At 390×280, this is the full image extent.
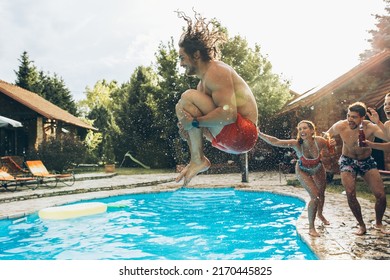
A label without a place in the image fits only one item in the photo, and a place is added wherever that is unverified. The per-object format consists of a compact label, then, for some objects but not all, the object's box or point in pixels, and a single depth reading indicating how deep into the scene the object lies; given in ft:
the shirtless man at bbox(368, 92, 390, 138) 13.32
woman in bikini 16.98
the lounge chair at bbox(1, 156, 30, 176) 39.19
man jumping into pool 7.54
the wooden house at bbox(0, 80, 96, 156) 55.36
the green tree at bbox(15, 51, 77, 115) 80.94
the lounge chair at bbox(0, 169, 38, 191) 33.78
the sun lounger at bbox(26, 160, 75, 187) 37.58
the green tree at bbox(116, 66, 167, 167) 67.77
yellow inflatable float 24.99
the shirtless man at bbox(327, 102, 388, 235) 16.14
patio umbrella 35.58
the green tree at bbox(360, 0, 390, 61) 78.84
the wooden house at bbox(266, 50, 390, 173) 43.29
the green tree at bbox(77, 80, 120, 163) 72.95
